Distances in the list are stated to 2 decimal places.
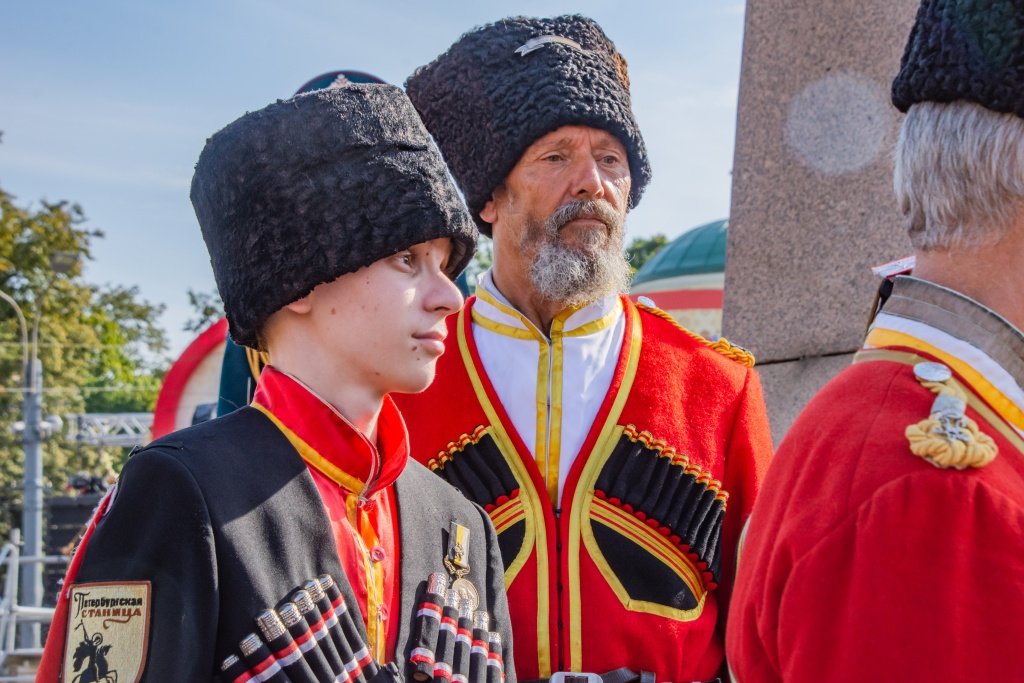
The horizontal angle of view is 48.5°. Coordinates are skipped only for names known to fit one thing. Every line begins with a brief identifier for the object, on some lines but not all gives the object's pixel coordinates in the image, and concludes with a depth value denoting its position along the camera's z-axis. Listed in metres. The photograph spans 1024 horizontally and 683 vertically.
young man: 1.73
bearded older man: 2.73
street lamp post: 14.83
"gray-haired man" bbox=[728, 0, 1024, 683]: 1.49
